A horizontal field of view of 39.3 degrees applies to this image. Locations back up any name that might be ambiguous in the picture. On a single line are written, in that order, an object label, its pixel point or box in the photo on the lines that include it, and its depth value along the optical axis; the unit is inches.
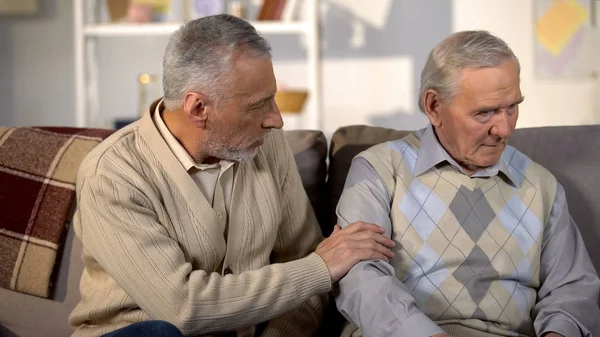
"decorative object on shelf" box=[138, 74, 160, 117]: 158.1
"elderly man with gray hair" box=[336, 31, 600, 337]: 72.7
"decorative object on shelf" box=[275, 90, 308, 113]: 146.4
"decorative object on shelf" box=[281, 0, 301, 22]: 147.3
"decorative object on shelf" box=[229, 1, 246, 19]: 151.9
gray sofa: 83.9
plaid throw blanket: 83.7
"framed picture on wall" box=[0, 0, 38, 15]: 167.2
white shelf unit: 146.8
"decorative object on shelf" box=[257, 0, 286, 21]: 148.6
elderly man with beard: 67.8
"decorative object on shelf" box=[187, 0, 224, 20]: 149.2
